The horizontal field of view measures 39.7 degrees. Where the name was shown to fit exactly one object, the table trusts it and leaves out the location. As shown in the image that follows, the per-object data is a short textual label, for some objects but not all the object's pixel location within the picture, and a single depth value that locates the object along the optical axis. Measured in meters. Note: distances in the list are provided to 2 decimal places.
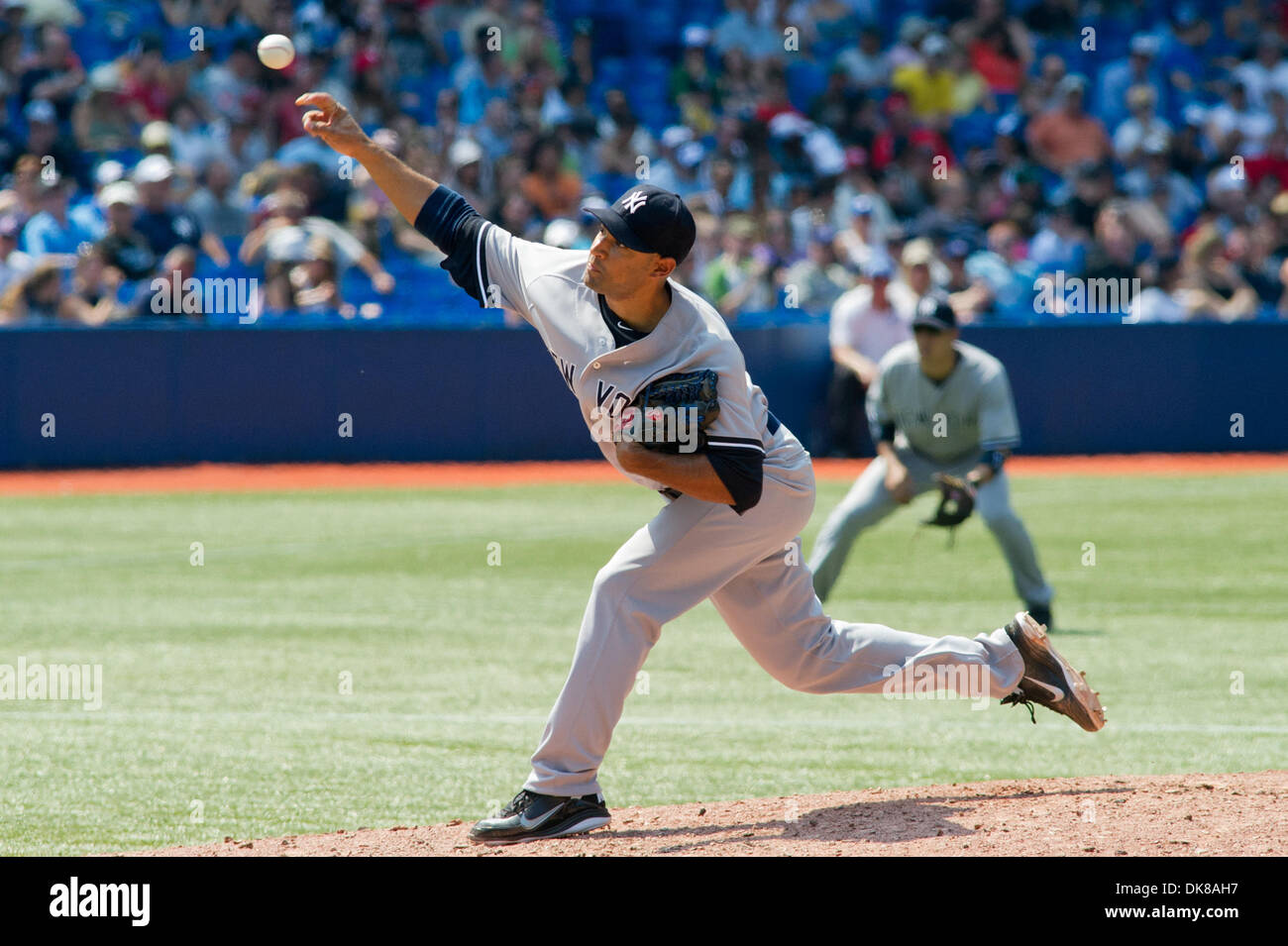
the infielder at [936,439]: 9.82
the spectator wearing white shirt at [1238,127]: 22.56
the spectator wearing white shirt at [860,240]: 19.53
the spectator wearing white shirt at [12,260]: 17.38
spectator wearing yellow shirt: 22.86
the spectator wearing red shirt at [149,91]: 19.59
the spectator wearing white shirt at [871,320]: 16.31
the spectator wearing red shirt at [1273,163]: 22.14
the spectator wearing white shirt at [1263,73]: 23.48
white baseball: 6.14
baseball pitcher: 5.11
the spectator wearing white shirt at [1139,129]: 22.42
